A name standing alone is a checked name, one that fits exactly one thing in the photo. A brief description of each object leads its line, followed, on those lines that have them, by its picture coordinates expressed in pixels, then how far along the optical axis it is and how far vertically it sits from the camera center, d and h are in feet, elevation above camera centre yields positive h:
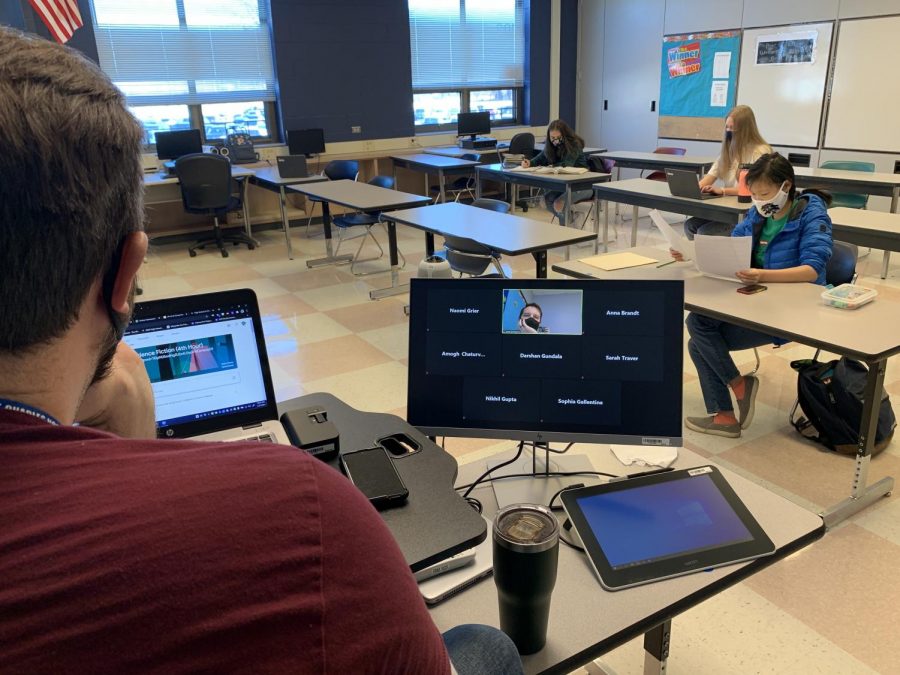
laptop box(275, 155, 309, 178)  22.04 -1.23
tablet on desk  3.87 -2.39
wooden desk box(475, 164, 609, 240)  20.59 -1.80
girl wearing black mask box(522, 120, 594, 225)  22.35 -1.00
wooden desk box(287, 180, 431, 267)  17.12 -1.87
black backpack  9.27 -3.89
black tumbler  3.10 -1.99
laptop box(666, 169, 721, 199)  17.25 -1.70
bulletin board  26.96 +1.32
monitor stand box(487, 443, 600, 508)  4.71 -2.50
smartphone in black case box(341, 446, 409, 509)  4.03 -2.10
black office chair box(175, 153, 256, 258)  20.97 -1.68
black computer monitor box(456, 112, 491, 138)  29.89 -0.08
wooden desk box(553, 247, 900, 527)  7.55 -2.42
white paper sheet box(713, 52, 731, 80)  26.86 +1.93
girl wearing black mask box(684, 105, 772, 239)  16.83 -0.91
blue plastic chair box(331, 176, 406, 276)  19.27 -2.61
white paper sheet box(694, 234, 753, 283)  9.27 -1.88
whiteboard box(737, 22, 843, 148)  23.90 +0.85
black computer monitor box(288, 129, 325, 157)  25.38 -0.56
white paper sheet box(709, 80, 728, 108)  27.22 +0.83
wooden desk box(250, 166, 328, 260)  21.47 -1.67
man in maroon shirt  1.50 -0.87
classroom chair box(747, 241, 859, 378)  10.35 -2.27
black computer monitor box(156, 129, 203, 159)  23.26 -0.44
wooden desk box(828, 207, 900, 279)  13.01 -2.20
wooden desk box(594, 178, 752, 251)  16.29 -2.11
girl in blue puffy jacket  9.53 -2.07
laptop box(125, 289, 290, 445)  4.68 -1.60
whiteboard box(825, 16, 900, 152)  21.88 +0.80
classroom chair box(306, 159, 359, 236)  23.63 -1.50
